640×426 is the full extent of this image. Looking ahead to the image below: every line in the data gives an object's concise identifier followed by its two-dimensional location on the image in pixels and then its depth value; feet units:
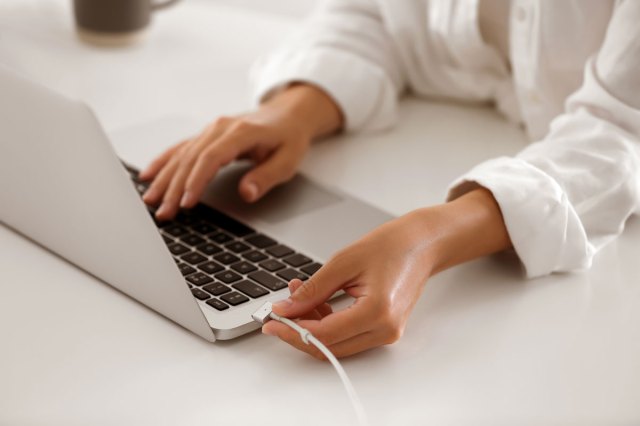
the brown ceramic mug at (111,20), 6.08
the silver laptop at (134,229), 3.77
